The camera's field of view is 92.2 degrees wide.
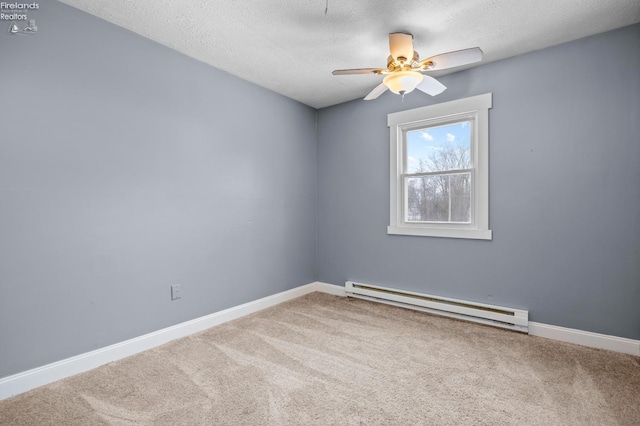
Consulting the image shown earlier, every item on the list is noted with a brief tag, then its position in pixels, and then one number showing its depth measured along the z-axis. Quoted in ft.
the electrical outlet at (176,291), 9.02
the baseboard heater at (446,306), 9.35
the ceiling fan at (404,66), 7.55
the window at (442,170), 10.07
